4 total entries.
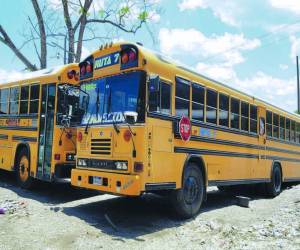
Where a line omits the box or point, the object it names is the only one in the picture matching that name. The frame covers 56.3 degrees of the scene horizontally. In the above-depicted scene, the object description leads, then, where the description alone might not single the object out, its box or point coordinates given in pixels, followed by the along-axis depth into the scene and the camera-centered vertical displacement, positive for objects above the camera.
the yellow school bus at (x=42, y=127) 6.15 +0.42
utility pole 23.64 +5.29
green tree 12.27 +5.00
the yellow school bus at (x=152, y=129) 4.47 +0.35
